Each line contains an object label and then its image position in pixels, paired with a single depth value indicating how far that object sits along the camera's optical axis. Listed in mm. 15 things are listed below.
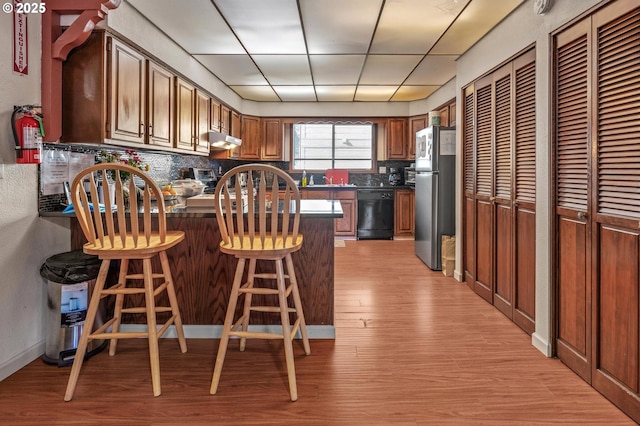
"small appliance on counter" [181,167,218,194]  5016
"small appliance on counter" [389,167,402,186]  7059
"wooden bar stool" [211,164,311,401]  1931
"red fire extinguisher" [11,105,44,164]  2121
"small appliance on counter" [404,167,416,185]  6613
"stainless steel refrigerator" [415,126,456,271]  4469
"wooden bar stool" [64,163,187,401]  1915
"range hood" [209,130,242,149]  4652
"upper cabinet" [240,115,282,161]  6684
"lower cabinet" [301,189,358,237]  6645
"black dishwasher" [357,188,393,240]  6711
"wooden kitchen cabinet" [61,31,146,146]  2533
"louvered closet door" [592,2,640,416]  1765
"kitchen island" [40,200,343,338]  2607
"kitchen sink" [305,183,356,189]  6657
